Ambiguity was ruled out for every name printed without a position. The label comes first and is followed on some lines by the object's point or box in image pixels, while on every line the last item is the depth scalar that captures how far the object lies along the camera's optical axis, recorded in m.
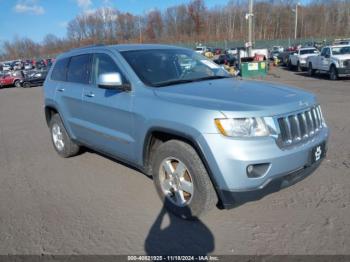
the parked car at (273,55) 38.66
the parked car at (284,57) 30.33
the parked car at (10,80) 29.84
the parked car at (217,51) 60.38
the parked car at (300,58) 25.88
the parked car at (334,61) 17.08
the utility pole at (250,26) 29.53
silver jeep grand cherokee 3.17
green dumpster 21.75
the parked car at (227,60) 33.53
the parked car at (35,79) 28.20
